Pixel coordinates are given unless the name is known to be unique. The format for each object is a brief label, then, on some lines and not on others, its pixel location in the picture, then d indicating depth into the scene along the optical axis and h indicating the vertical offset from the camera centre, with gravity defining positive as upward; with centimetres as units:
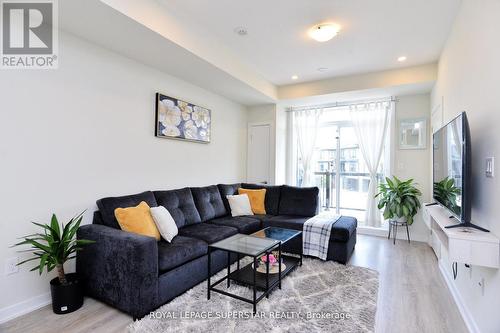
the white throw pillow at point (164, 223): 258 -57
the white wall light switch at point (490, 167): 160 +1
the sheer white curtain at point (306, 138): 521 +60
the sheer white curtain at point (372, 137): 458 +55
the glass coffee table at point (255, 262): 221 -83
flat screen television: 173 +0
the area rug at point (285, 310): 191 -117
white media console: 151 -47
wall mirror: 426 +58
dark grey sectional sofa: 200 -75
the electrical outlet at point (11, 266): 203 -80
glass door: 492 +0
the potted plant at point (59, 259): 198 -73
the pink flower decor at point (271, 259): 247 -89
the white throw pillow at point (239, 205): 392 -58
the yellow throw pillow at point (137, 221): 240 -51
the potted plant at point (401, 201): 402 -51
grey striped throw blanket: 318 -87
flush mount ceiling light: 276 +147
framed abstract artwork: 334 +66
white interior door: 509 +28
